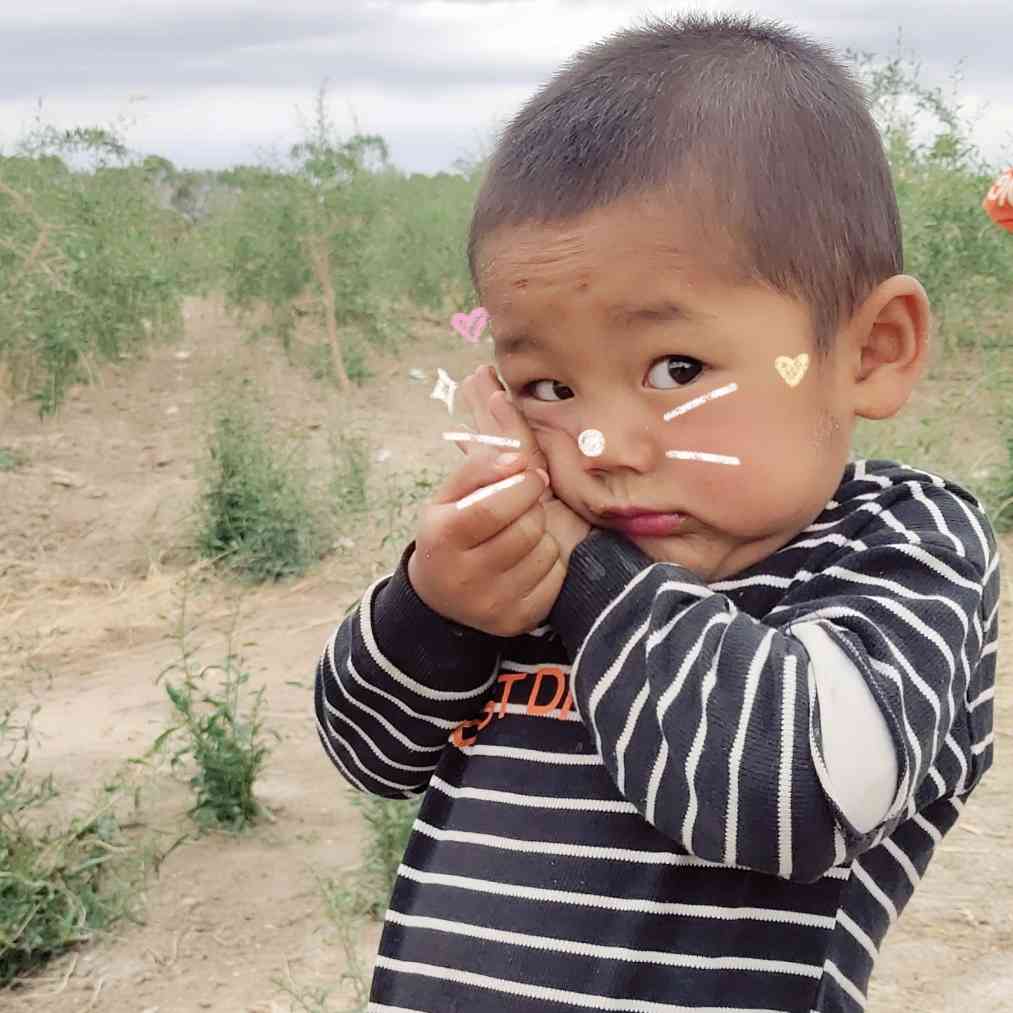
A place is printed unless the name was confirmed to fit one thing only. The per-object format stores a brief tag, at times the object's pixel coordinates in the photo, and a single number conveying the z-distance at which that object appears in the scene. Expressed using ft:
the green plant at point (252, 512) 17.24
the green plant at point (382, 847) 8.73
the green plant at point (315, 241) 26.55
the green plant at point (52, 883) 8.56
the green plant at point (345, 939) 6.81
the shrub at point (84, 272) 19.45
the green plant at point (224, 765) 9.86
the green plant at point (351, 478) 18.17
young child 3.35
